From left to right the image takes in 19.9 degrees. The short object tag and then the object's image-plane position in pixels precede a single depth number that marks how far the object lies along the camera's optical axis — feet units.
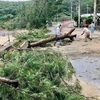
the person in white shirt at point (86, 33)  63.67
